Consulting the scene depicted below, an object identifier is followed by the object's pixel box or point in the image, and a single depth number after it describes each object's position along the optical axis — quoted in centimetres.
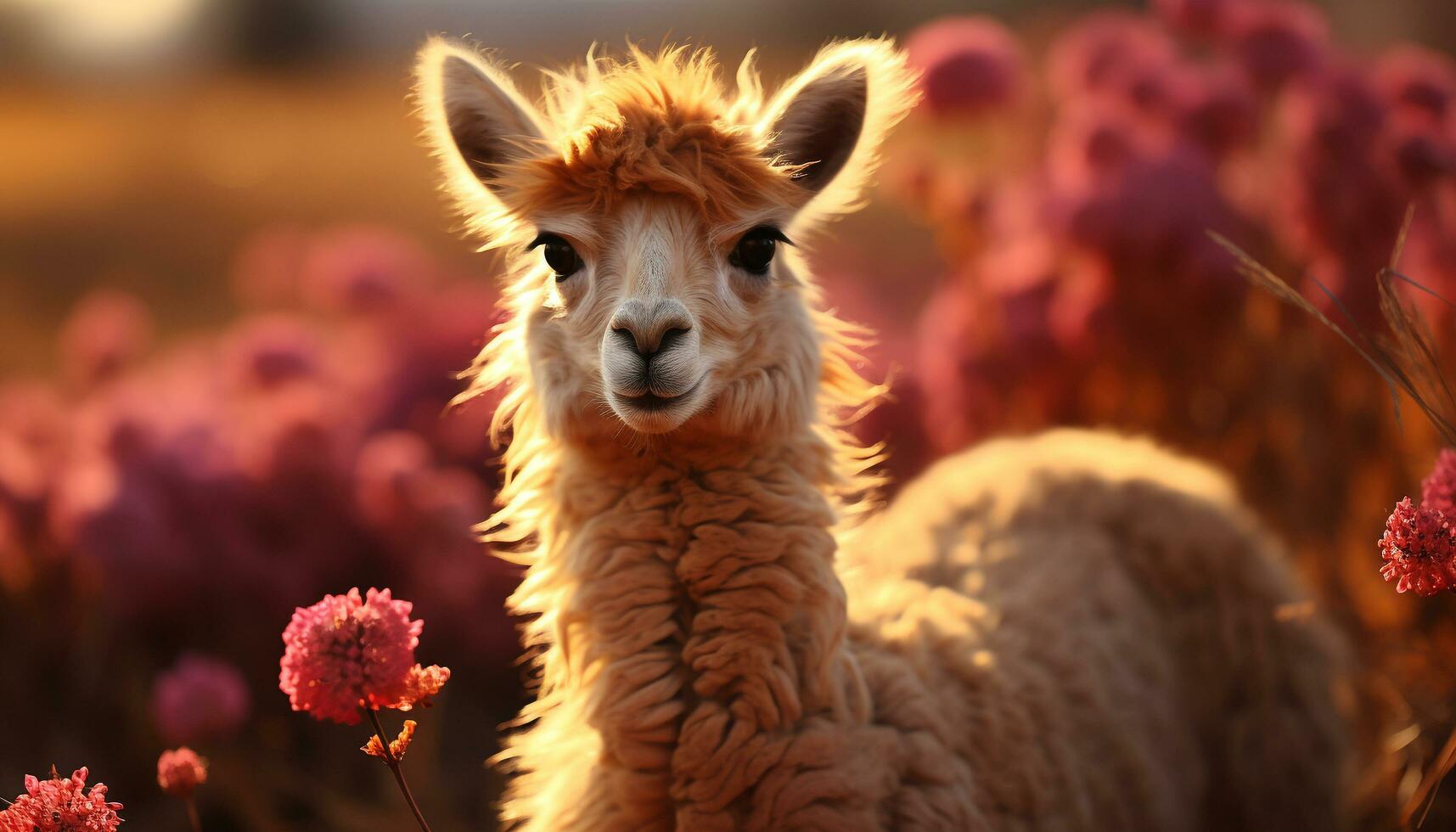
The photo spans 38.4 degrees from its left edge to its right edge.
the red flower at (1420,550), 289
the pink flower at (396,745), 292
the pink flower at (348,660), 276
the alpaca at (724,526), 385
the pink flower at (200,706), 473
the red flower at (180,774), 313
